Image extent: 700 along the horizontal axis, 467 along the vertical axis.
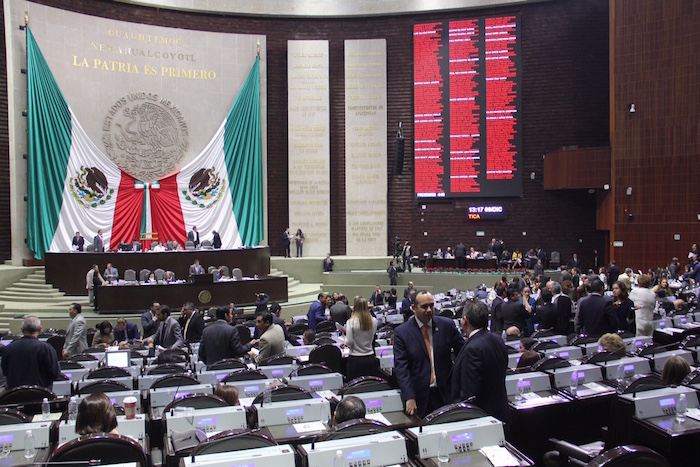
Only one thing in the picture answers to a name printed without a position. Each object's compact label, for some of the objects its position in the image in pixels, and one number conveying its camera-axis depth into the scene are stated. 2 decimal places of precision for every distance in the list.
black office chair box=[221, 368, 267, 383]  5.33
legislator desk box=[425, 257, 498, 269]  20.42
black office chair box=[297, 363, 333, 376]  5.59
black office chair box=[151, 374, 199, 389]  5.23
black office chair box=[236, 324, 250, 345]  9.72
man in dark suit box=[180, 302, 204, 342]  9.37
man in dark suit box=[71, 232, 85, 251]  18.14
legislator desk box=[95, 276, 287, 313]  15.00
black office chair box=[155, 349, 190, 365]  7.25
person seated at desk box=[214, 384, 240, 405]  4.58
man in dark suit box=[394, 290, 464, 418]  4.54
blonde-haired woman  5.99
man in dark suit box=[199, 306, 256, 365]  6.95
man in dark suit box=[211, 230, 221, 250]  19.81
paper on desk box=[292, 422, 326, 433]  4.20
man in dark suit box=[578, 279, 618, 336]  7.20
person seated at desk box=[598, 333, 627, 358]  5.86
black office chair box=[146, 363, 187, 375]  6.20
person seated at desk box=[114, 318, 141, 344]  9.94
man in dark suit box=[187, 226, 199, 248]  19.52
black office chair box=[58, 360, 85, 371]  6.72
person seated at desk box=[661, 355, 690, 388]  4.71
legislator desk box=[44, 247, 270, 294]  16.58
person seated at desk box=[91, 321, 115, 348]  9.27
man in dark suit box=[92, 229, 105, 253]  17.45
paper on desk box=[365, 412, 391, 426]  4.28
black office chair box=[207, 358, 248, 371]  6.05
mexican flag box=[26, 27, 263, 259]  18.83
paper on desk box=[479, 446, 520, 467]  3.43
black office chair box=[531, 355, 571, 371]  5.35
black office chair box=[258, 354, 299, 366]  6.34
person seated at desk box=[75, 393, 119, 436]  3.67
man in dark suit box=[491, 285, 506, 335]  8.95
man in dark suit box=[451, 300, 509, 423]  4.14
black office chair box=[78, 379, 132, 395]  5.11
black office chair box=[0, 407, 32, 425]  4.16
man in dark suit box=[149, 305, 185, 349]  8.87
